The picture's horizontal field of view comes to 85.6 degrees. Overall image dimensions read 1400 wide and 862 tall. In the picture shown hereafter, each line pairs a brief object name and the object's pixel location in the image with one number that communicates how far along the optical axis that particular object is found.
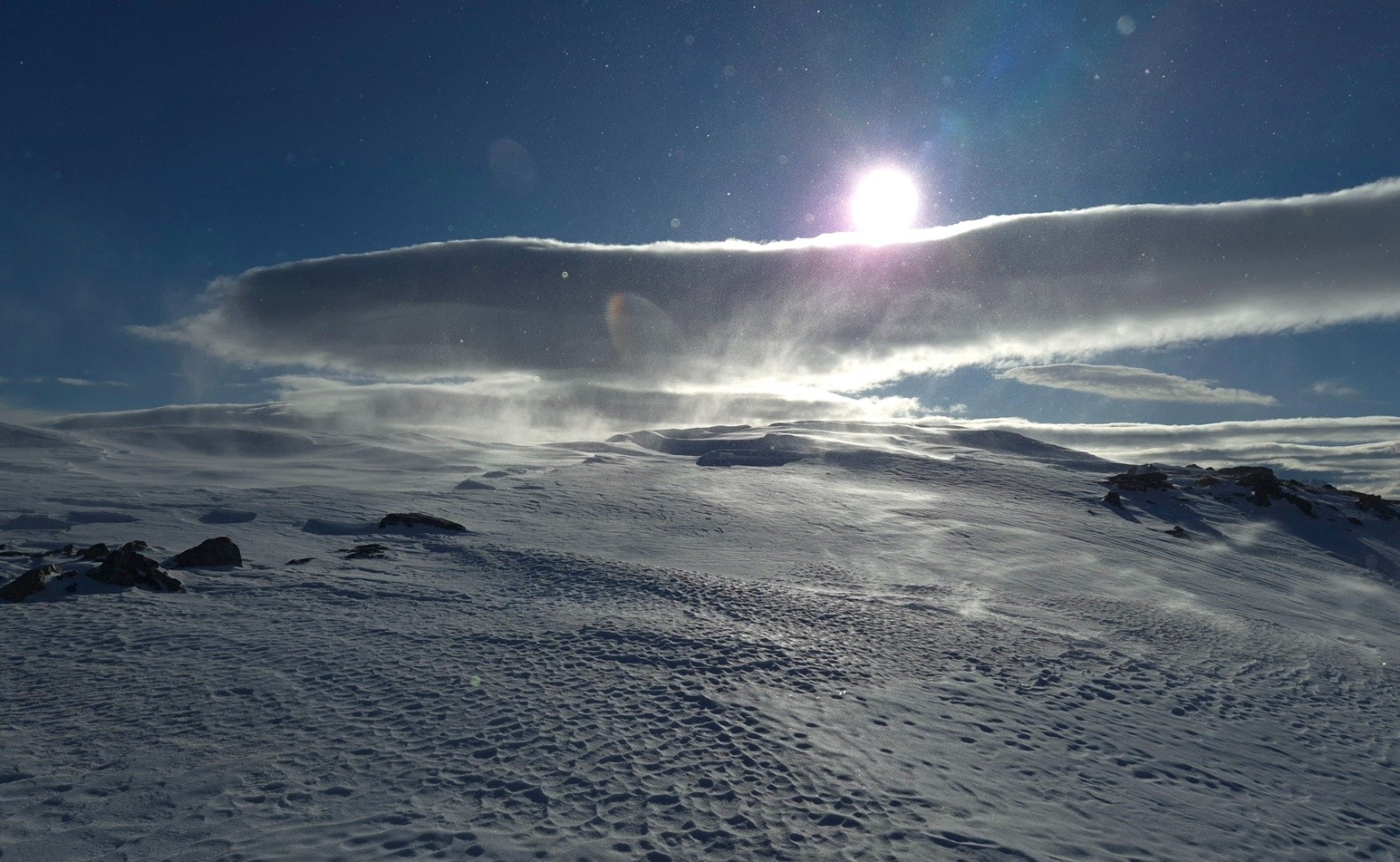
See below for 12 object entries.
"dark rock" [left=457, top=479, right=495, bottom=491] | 21.86
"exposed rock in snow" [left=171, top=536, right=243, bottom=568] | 11.50
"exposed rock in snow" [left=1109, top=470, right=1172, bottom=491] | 30.69
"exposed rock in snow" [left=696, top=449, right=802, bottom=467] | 32.94
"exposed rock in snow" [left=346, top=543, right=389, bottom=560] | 13.14
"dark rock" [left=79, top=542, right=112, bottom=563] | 11.30
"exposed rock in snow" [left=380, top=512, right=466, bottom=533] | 15.66
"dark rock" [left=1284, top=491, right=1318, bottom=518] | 30.65
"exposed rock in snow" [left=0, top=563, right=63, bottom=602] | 9.52
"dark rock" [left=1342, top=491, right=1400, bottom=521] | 33.56
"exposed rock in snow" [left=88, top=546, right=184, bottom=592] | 10.26
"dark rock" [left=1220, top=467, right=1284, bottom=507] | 31.53
